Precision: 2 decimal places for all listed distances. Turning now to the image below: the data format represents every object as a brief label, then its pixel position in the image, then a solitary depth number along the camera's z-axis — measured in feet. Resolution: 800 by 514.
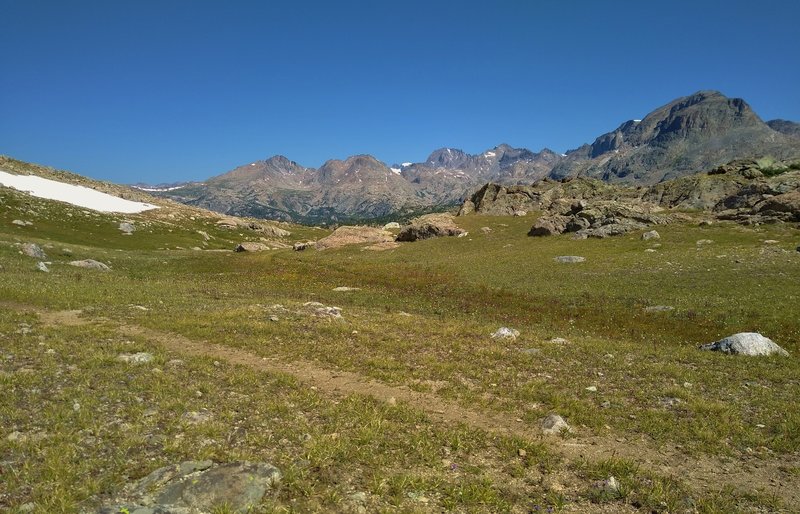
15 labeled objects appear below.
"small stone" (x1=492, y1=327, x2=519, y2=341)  79.56
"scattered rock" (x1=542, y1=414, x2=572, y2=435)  42.88
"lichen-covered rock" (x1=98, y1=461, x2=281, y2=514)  27.14
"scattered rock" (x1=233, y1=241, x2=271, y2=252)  280.31
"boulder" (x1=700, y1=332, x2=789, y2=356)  71.00
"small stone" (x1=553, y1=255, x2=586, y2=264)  184.34
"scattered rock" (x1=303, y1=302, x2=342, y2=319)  91.65
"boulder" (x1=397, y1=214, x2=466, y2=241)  284.61
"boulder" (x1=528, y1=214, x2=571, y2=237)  257.75
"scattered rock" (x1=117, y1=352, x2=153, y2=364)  52.70
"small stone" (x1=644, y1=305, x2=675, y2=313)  109.09
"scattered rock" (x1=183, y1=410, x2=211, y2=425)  38.93
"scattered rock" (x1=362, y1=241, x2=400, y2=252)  259.19
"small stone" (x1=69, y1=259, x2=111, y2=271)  148.87
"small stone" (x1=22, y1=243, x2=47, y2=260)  152.23
